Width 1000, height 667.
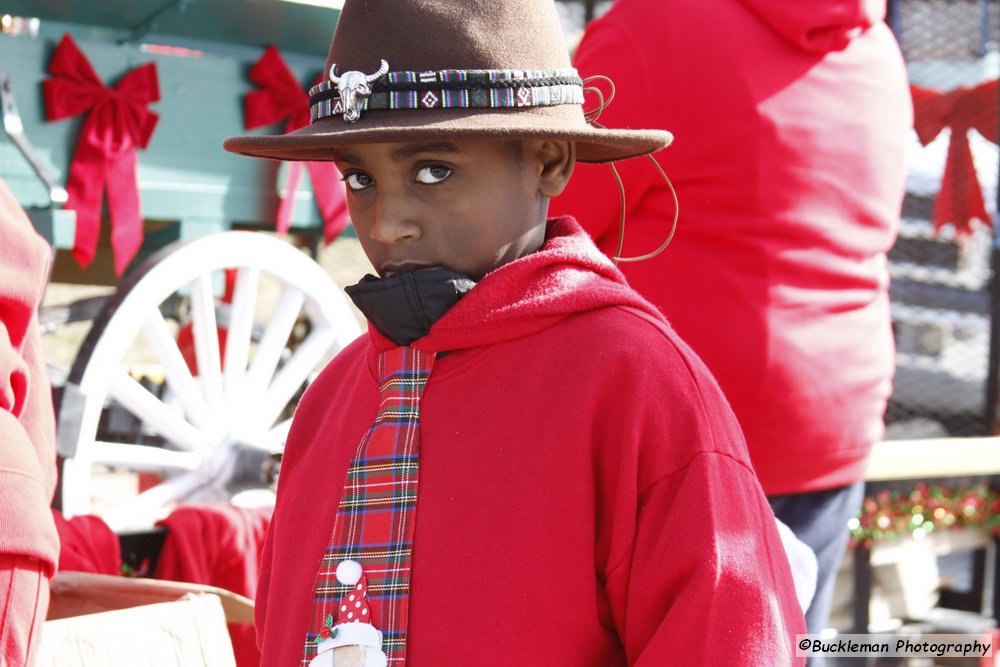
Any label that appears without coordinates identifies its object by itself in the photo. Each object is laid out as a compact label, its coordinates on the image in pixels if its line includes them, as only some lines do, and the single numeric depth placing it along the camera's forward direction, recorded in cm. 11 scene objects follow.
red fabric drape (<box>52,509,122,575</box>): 479
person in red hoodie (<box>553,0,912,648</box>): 367
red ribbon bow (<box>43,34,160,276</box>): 603
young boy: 214
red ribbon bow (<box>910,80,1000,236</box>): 862
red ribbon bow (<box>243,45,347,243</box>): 677
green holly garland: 812
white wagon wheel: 566
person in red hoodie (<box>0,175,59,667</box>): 278
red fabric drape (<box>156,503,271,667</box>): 513
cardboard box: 350
